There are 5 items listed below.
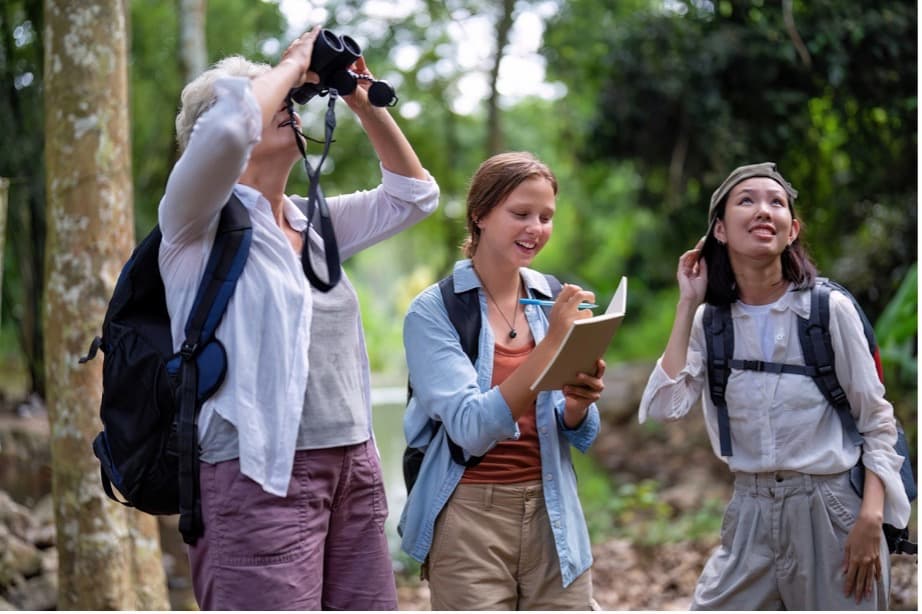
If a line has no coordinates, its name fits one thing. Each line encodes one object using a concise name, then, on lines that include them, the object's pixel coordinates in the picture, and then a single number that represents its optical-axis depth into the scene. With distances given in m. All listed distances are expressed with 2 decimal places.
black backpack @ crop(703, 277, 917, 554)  2.65
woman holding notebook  2.57
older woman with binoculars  2.03
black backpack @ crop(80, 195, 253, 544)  2.08
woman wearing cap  2.60
